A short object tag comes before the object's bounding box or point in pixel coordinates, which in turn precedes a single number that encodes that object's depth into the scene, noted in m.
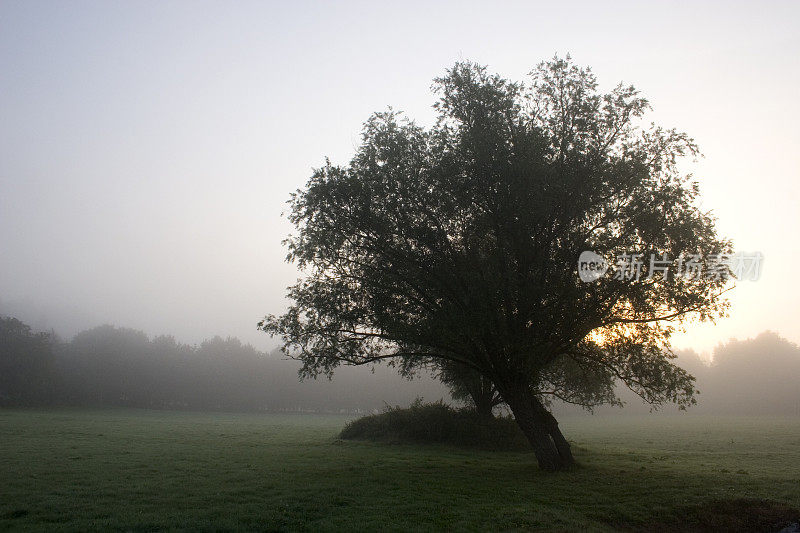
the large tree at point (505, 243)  21.73
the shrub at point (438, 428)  37.03
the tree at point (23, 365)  87.75
